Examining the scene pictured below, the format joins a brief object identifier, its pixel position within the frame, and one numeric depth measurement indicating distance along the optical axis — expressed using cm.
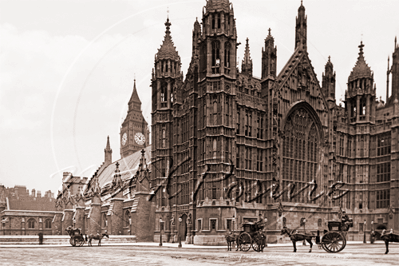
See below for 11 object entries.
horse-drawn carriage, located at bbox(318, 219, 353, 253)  2625
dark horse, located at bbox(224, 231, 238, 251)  3075
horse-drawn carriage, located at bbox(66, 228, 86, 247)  4028
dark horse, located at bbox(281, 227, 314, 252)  2772
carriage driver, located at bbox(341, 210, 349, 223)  2723
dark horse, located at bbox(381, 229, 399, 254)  2605
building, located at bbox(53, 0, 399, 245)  4881
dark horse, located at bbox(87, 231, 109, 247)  4044
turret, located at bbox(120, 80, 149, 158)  12425
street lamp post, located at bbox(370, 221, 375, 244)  4630
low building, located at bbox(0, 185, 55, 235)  9162
